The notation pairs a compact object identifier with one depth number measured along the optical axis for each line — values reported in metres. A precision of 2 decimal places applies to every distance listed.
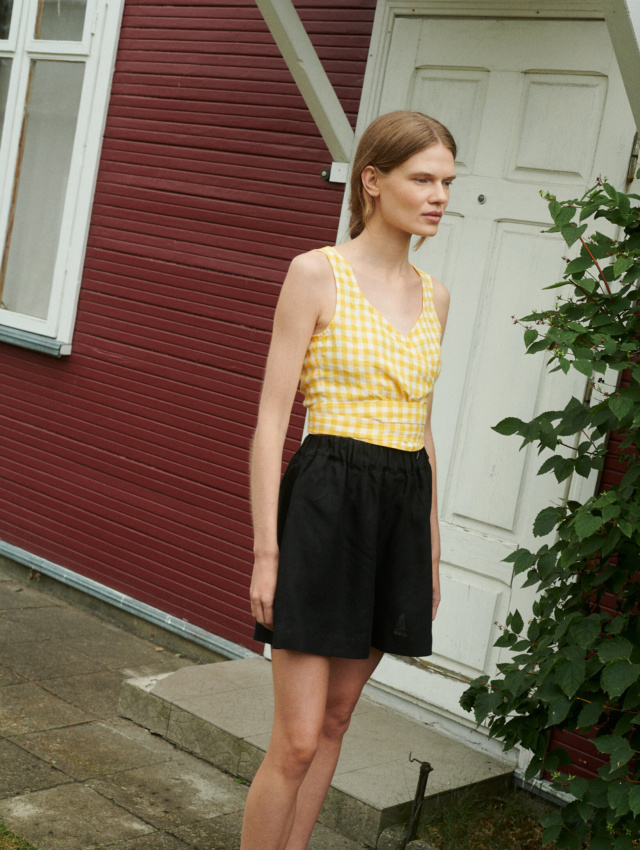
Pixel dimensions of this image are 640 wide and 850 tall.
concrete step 3.36
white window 5.62
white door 3.82
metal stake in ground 3.18
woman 2.33
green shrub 2.60
